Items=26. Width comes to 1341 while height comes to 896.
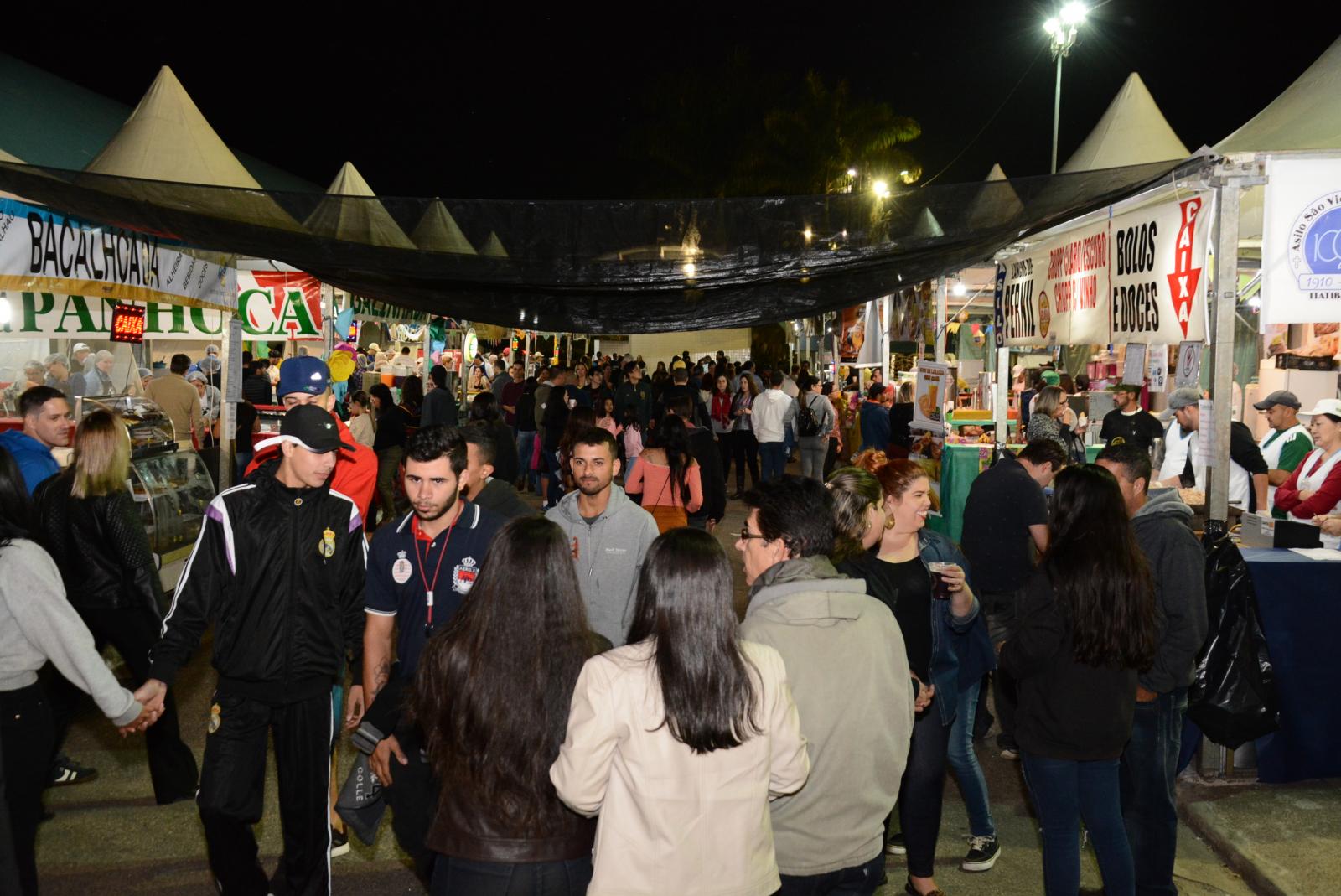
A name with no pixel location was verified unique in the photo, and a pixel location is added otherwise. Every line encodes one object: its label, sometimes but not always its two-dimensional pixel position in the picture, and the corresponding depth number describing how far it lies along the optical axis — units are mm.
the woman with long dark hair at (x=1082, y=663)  3744
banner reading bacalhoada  6586
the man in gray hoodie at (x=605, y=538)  4977
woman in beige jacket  2543
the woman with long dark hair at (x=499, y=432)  11312
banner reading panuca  10461
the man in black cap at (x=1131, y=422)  11047
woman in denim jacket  4137
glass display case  8062
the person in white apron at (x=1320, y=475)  7219
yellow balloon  13039
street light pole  31464
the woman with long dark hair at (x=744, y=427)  17656
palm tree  38406
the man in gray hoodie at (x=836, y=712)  3008
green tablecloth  11031
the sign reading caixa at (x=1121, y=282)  6184
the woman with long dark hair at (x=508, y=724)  2713
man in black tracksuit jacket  3938
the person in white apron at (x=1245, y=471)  8367
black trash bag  5371
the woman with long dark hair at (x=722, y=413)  18047
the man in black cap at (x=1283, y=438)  8844
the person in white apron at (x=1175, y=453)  9242
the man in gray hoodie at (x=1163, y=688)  4105
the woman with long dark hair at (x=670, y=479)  7562
